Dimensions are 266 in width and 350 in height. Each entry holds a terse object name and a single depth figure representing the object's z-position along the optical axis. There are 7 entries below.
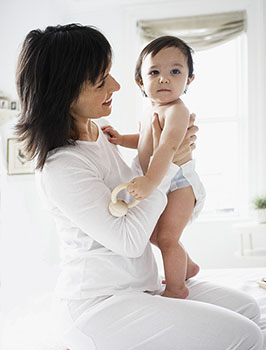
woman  1.12
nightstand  3.50
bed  1.36
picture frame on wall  3.59
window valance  3.96
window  4.05
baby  1.37
